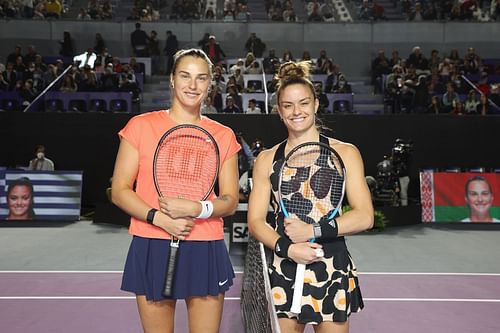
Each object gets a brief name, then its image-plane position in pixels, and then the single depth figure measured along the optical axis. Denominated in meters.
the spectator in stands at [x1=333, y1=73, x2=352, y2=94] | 16.21
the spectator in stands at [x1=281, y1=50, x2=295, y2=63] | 16.98
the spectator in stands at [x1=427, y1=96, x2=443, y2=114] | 15.20
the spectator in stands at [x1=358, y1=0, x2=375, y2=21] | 20.48
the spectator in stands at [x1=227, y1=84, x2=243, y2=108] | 15.20
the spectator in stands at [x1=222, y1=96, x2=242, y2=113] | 14.81
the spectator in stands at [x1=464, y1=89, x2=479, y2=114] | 15.34
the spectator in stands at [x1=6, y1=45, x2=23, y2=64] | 17.45
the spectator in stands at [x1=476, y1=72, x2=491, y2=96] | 16.30
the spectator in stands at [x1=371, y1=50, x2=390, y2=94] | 18.11
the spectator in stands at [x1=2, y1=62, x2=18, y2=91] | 16.48
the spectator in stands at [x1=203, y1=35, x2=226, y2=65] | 18.17
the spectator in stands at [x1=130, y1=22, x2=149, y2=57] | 19.03
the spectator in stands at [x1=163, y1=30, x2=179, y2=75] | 18.97
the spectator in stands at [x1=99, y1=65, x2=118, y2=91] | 15.91
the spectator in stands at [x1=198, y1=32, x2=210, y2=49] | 18.80
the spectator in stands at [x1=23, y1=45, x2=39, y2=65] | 17.72
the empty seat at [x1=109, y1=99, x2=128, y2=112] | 15.50
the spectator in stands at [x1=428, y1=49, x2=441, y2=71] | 17.86
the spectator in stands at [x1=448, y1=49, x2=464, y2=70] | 17.71
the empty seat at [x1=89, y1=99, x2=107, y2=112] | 15.59
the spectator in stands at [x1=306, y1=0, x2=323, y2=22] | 20.66
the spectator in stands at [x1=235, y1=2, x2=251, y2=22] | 20.38
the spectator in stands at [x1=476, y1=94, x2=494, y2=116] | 15.21
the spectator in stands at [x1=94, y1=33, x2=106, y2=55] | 18.62
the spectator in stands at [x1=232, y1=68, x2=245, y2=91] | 16.12
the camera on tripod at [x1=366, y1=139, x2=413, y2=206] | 12.95
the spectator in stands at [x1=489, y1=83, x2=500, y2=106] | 15.82
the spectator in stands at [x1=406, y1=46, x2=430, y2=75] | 17.83
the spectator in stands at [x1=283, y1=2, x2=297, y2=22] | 20.45
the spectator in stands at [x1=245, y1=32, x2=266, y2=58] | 18.97
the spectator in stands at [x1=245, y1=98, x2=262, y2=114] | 14.77
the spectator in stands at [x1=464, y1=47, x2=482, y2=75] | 17.80
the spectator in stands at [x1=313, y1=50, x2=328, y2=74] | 17.62
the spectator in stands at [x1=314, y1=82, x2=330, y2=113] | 14.77
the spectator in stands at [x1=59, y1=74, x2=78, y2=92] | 15.75
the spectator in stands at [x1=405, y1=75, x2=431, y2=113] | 15.41
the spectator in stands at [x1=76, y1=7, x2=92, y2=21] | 19.97
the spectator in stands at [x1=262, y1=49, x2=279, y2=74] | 17.43
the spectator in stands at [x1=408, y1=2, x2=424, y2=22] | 20.67
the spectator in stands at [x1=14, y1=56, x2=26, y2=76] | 17.11
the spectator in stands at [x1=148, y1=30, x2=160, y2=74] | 19.03
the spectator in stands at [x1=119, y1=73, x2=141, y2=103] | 15.97
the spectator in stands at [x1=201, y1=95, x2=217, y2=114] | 14.58
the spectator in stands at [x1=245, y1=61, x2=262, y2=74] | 17.14
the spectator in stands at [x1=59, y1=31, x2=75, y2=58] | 19.00
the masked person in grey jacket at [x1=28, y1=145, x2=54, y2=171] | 13.54
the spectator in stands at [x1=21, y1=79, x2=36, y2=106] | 15.71
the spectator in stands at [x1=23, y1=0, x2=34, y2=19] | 20.11
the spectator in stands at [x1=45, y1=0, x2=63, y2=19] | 20.19
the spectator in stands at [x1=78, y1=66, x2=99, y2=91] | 16.00
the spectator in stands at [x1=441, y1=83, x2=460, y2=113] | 15.37
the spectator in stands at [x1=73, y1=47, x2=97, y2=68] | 17.73
